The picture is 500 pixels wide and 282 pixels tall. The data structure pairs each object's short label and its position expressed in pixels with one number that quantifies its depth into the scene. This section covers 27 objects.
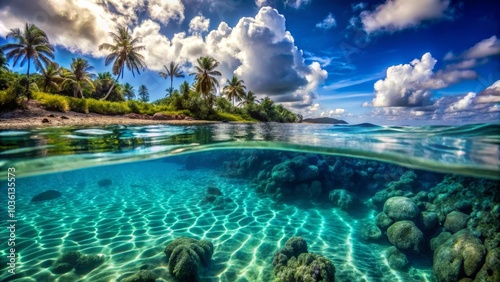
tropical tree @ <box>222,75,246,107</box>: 51.62
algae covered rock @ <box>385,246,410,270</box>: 7.35
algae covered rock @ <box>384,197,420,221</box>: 8.70
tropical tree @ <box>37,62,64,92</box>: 36.58
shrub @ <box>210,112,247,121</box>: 32.28
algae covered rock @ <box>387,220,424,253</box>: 7.80
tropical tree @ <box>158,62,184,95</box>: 52.47
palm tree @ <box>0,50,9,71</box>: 30.49
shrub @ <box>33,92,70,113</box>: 17.41
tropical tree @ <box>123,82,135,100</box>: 62.13
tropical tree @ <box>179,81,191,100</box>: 32.81
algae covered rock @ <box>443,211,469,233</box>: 7.81
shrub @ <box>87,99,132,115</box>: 21.20
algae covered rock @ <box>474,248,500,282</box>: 5.48
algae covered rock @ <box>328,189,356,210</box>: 11.91
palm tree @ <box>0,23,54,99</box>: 29.56
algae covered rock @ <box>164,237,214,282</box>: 6.17
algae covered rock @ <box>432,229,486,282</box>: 6.02
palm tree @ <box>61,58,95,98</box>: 36.53
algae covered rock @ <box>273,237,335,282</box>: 5.81
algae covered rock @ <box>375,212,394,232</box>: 8.96
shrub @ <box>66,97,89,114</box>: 19.58
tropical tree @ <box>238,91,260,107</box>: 59.00
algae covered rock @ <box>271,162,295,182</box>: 13.23
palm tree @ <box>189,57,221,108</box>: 39.00
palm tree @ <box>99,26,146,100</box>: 34.56
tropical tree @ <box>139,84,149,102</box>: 84.38
